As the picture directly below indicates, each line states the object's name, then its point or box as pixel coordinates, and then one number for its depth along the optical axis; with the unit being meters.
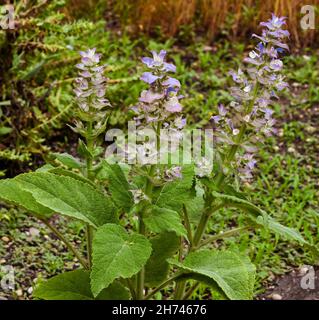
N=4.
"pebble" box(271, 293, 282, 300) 2.66
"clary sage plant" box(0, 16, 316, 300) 1.75
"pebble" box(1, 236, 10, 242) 2.84
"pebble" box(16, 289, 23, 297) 2.56
